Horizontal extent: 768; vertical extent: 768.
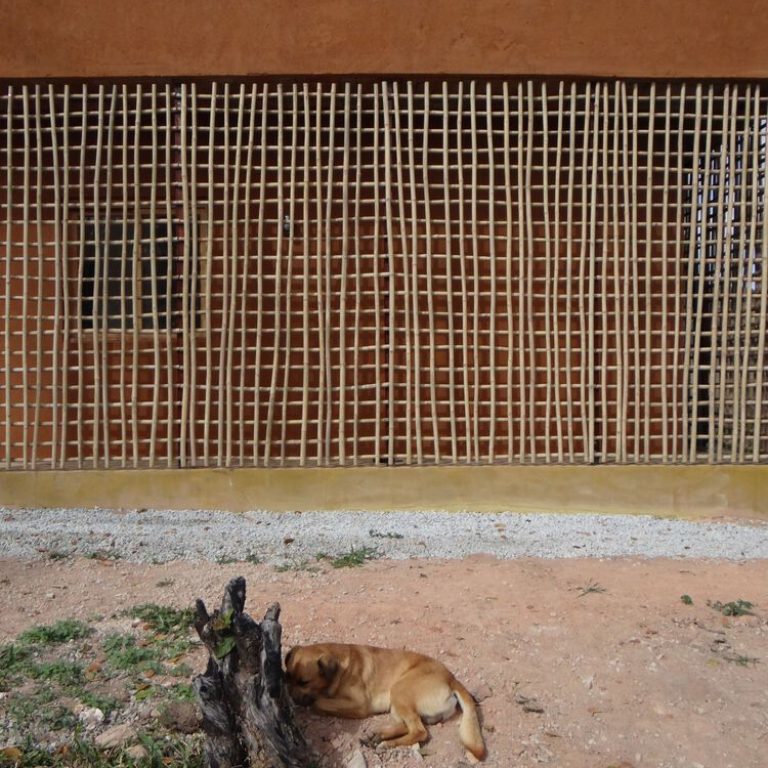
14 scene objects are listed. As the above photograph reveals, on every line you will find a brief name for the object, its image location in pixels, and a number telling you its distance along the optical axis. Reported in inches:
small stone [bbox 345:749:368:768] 90.1
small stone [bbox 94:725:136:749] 92.5
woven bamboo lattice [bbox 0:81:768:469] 195.0
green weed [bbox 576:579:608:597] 143.9
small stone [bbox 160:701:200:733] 95.8
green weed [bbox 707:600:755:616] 135.6
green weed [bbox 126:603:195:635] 122.2
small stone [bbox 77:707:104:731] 97.1
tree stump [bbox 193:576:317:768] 85.7
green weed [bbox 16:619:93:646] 116.5
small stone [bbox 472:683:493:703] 105.5
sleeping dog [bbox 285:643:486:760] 95.6
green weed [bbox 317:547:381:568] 158.4
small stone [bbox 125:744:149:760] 89.6
